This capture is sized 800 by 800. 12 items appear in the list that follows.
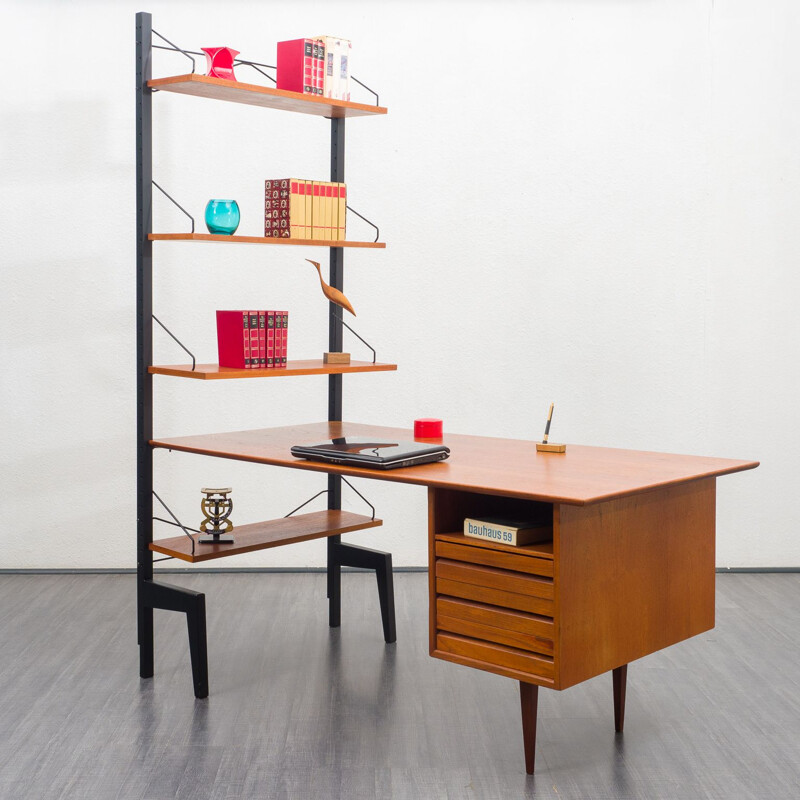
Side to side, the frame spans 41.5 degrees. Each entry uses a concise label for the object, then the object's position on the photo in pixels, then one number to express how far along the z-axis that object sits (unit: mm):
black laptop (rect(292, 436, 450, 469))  2913
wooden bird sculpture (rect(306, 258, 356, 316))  3766
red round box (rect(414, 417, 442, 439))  3469
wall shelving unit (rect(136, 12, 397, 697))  3273
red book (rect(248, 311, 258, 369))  3478
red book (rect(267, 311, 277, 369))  3527
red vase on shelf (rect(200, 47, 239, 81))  3355
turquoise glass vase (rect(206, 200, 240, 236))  3404
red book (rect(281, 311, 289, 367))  3566
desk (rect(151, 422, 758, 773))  2531
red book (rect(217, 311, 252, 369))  3457
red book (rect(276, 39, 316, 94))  3533
